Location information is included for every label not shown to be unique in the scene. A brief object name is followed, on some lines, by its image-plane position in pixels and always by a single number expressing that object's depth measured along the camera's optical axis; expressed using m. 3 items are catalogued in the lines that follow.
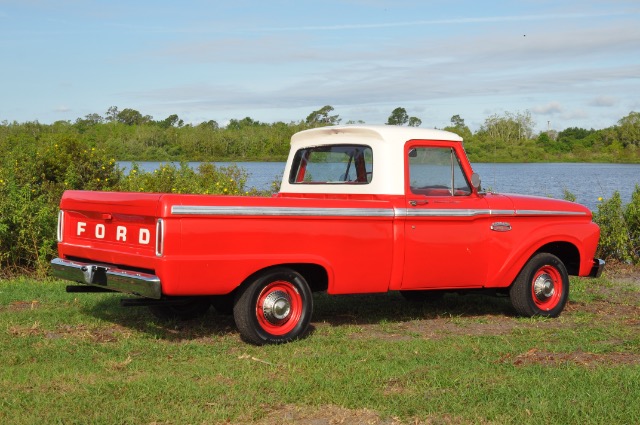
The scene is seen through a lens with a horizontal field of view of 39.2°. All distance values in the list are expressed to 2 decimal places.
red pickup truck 6.88
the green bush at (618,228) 13.71
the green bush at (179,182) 15.03
